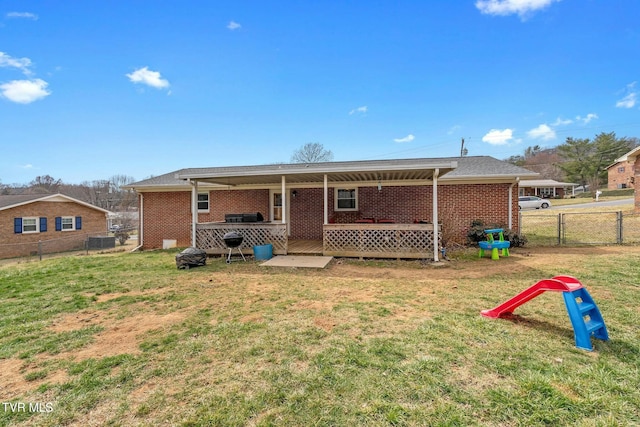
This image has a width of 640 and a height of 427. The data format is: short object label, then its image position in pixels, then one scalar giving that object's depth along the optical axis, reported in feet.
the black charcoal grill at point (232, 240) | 27.12
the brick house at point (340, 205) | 26.94
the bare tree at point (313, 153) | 110.42
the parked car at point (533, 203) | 89.25
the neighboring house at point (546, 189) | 119.14
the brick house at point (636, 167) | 47.34
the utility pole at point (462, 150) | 106.11
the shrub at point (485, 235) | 30.63
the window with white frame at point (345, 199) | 37.14
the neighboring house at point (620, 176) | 117.08
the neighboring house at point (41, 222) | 65.10
